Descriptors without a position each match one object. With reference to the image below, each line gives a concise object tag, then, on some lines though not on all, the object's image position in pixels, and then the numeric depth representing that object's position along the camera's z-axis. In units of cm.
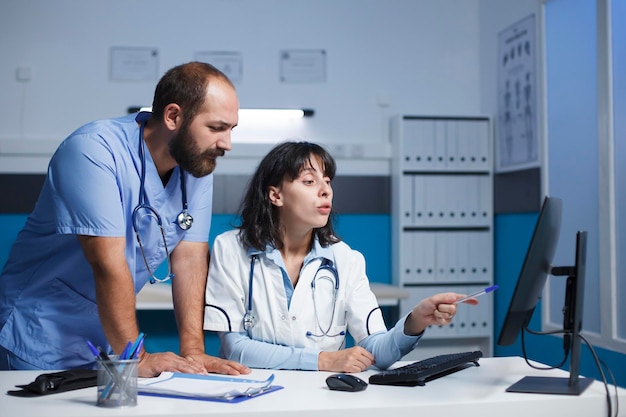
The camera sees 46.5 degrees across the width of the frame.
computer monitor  141
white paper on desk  137
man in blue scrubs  169
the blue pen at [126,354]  134
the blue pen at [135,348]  136
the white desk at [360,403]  128
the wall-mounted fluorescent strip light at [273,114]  421
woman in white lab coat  181
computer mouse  145
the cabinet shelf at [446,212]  412
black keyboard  152
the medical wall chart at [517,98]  373
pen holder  130
